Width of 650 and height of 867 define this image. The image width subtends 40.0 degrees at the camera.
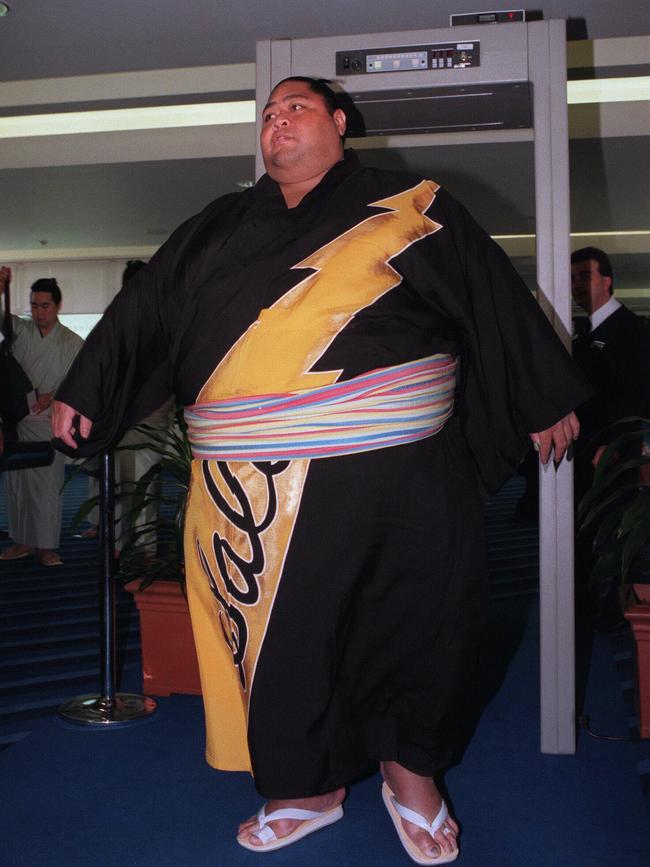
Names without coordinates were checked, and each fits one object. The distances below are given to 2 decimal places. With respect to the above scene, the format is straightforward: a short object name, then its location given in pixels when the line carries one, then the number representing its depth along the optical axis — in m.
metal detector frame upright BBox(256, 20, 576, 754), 1.97
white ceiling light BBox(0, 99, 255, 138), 5.84
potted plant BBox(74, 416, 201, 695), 2.28
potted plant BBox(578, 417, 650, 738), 1.99
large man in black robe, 1.46
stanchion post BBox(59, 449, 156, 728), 2.17
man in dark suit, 2.97
